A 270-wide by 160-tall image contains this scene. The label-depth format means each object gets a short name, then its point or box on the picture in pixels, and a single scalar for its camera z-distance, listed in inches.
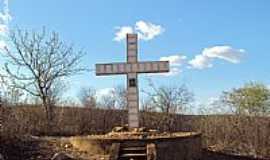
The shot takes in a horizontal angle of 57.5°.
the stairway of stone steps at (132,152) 281.3
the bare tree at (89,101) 543.7
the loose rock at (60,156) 268.6
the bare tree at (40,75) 472.2
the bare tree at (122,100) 570.9
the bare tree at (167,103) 515.0
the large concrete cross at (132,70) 363.9
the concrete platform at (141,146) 281.7
